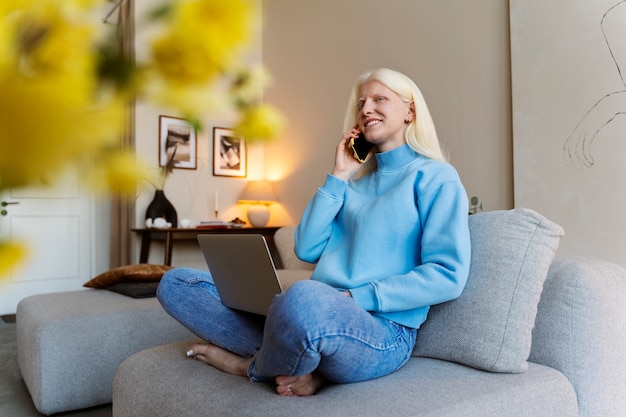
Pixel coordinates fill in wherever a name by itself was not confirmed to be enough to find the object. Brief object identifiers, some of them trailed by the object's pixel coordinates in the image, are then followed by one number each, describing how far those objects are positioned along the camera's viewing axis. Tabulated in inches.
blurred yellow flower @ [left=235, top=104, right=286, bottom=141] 7.2
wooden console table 163.4
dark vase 170.2
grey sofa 47.8
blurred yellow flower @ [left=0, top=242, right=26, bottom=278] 5.6
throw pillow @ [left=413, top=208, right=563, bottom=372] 51.5
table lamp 186.4
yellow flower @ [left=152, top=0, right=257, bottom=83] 5.9
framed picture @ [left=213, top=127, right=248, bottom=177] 191.3
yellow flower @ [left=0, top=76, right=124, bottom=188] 5.0
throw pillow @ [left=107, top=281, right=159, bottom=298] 99.7
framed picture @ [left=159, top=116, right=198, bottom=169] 181.9
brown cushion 108.0
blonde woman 43.7
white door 177.8
